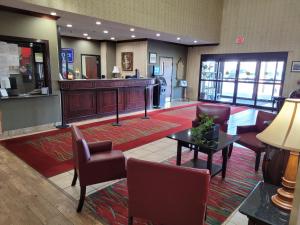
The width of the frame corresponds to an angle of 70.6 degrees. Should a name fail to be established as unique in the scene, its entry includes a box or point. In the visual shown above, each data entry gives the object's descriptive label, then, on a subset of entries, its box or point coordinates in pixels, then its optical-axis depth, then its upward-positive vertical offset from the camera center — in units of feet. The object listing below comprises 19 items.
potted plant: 10.02 -2.74
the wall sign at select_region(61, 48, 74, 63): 30.25 +2.45
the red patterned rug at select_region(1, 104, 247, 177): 12.05 -5.00
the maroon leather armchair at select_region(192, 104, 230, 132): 14.54 -2.63
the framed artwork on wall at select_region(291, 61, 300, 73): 26.76 +1.42
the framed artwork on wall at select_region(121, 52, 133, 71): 31.91 +1.68
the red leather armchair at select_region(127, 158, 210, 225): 5.37 -3.14
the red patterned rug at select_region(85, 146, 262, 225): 7.71 -5.12
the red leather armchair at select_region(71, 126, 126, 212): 7.80 -3.57
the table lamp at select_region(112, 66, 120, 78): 32.21 +0.25
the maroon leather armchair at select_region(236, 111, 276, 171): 11.32 -3.51
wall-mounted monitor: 30.27 +0.41
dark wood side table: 4.75 -3.14
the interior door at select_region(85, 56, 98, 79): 33.24 +0.64
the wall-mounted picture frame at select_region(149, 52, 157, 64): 30.02 +2.16
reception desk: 19.69 -2.66
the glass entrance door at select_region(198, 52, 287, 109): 29.19 -0.34
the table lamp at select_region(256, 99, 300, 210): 4.48 -1.32
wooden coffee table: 9.71 -3.36
